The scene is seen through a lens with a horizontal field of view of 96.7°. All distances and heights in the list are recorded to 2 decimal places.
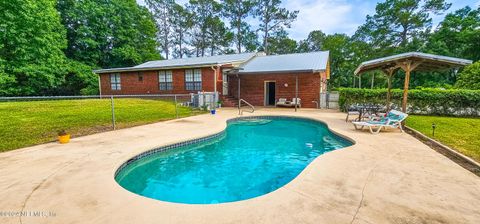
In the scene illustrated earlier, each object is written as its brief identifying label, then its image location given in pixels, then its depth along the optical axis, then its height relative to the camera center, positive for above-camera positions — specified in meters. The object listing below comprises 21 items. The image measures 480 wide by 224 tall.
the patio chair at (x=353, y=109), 10.01 -0.74
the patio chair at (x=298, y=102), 14.55 -0.56
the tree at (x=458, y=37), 21.61 +5.90
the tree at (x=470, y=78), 13.61 +1.02
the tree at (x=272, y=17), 29.09 +10.62
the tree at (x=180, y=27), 31.80 +10.33
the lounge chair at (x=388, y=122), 6.60 -0.93
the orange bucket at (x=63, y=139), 5.43 -1.12
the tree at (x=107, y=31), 21.47 +6.95
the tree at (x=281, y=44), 31.09 +7.74
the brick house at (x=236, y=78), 14.42 +1.17
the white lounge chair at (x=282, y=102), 14.70 -0.56
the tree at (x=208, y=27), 31.22 +10.07
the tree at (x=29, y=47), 14.82 +3.64
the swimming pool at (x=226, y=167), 3.74 -1.65
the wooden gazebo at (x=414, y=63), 6.07 +1.00
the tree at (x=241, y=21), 29.95 +10.61
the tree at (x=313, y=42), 37.41 +9.18
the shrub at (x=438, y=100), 9.91 -0.36
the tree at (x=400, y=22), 25.50 +8.98
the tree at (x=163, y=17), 31.94 +11.78
